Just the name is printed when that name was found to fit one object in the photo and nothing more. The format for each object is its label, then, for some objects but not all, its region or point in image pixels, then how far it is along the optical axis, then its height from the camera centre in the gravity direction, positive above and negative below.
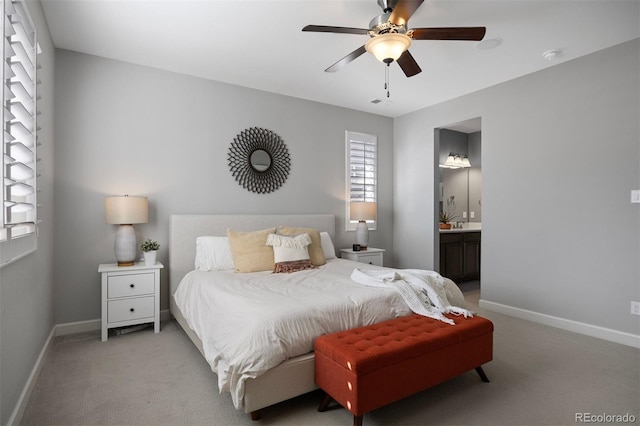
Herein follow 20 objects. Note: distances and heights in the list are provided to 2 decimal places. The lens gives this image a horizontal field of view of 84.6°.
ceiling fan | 2.26 +1.17
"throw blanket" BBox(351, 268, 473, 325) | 2.59 -0.61
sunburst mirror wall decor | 4.25 +0.63
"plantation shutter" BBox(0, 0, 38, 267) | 1.67 +0.43
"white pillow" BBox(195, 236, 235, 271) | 3.57 -0.46
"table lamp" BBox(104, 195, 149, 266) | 3.27 -0.07
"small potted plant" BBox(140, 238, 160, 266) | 3.44 -0.41
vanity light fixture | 6.19 +0.88
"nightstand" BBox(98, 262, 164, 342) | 3.20 -0.79
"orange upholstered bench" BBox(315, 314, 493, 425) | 1.86 -0.86
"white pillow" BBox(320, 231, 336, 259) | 4.33 -0.44
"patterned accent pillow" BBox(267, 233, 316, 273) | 3.45 -0.43
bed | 1.98 -0.65
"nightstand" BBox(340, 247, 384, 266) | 4.77 -0.62
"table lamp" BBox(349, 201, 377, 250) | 4.92 -0.07
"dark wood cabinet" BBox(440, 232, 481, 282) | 5.43 -0.71
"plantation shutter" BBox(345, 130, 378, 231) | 5.23 +0.63
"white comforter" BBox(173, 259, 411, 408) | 1.94 -0.67
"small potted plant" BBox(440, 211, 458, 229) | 6.04 -0.15
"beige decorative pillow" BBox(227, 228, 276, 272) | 3.42 -0.41
